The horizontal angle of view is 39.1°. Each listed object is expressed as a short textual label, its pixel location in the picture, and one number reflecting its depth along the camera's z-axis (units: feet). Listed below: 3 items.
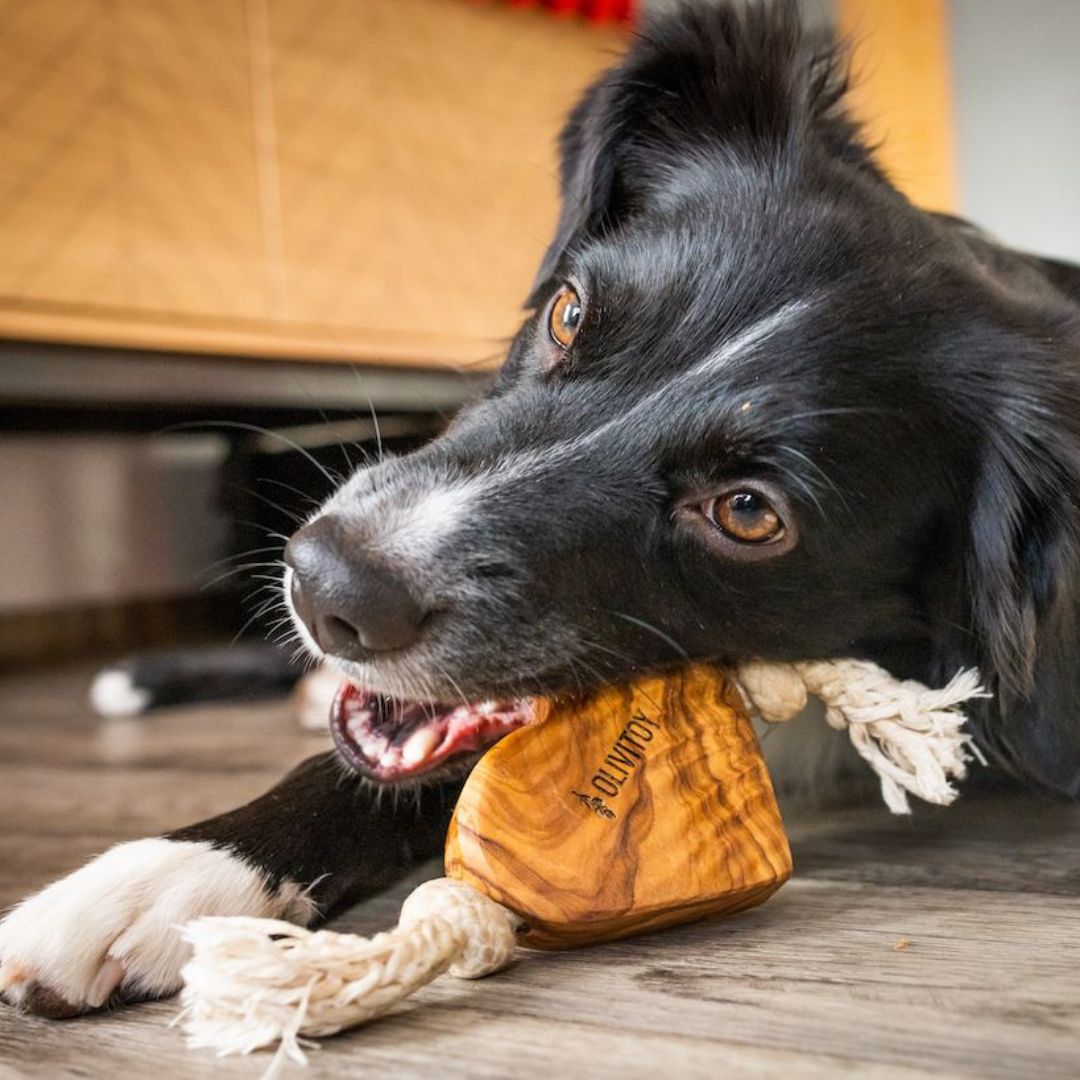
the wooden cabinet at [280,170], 2.78
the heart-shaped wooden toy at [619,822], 1.11
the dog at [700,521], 1.23
